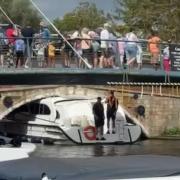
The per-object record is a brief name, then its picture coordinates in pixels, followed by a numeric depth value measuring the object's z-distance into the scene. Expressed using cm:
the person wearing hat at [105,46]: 2817
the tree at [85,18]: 7074
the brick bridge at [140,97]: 2891
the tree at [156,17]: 4031
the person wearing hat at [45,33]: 2786
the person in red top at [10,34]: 2729
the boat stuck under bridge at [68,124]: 2703
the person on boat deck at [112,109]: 2767
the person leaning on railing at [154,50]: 2905
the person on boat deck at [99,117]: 2722
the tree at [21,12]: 8006
